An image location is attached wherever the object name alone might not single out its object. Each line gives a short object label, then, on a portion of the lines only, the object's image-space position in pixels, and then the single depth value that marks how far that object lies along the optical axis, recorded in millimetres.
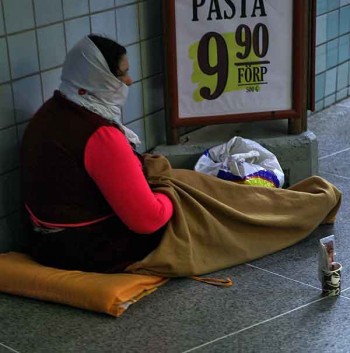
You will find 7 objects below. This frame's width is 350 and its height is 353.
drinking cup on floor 3338
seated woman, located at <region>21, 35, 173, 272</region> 3326
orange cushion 3246
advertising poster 4191
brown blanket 3494
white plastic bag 3971
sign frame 4160
